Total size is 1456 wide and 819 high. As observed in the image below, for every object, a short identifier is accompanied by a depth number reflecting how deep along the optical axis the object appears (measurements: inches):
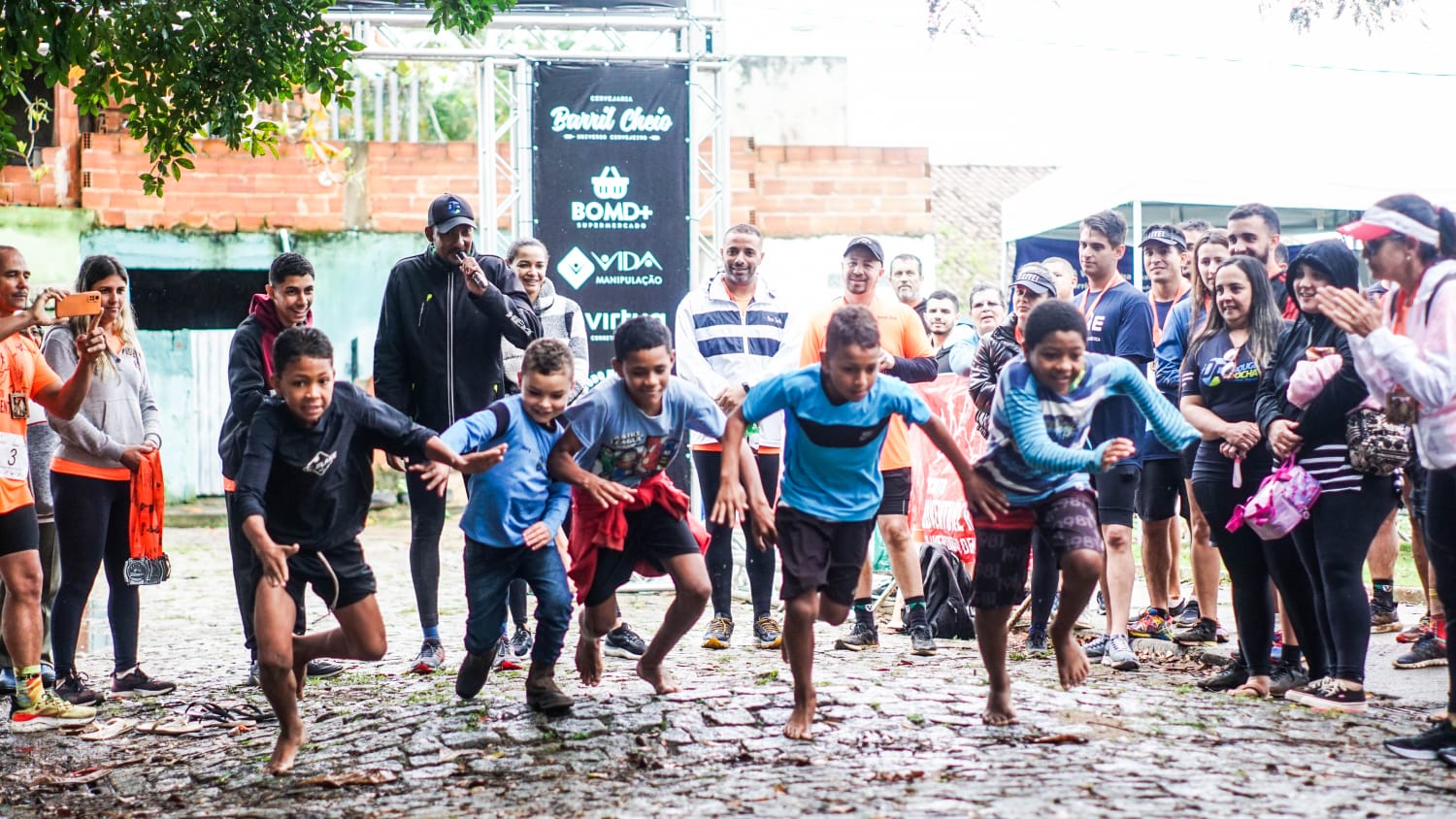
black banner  448.1
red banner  378.2
